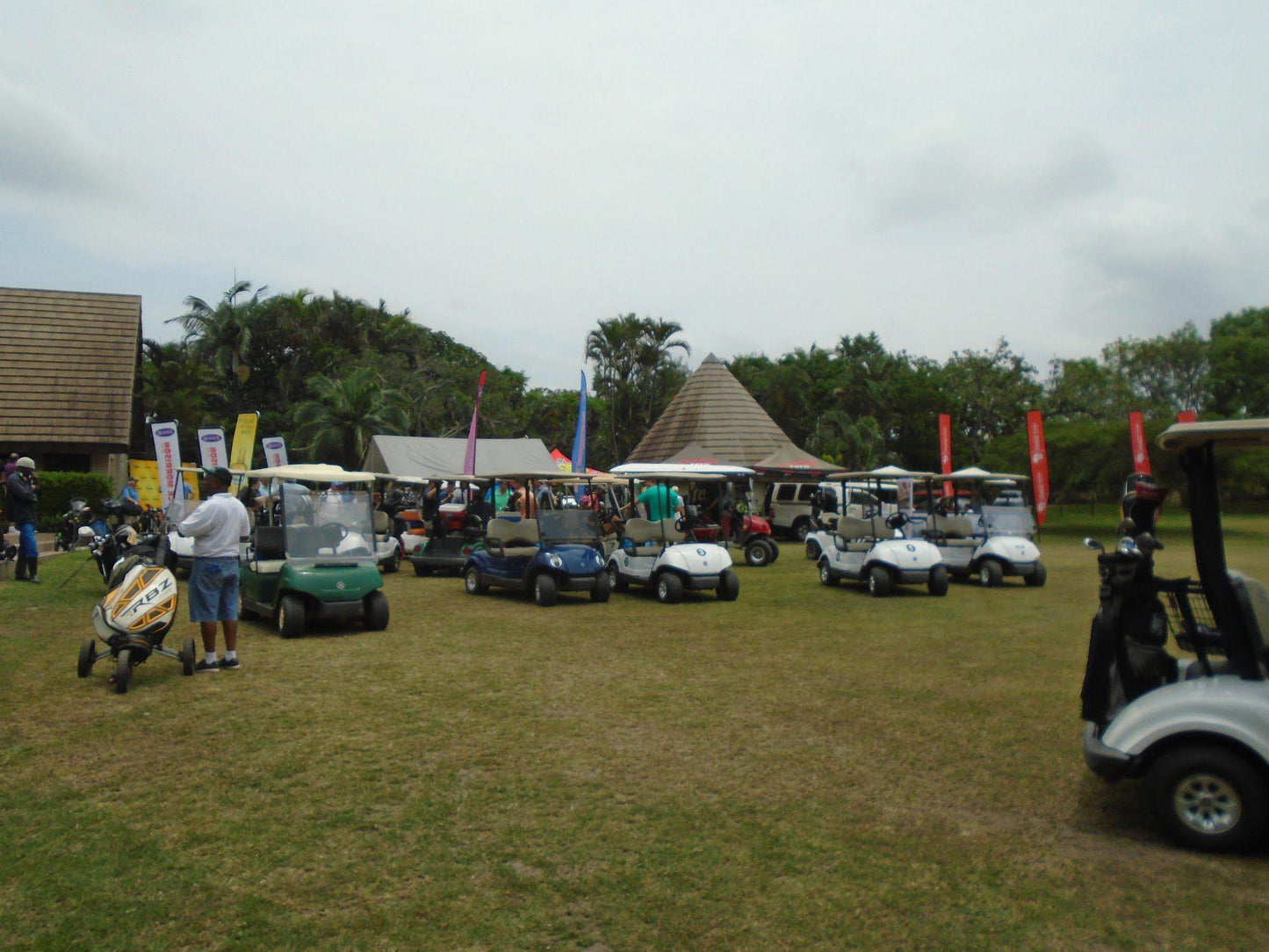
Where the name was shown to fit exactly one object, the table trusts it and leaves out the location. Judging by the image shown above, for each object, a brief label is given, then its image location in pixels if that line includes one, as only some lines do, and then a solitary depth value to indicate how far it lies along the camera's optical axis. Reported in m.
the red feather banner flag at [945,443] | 24.31
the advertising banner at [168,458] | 17.17
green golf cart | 9.08
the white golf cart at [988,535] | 14.16
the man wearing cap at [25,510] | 11.39
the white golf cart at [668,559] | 12.20
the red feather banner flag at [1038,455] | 21.56
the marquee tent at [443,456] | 26.52
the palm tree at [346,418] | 33.41
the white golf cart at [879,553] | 12.98
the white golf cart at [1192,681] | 3.88
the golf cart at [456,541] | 15.41
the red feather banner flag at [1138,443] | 21.73
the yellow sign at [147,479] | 23.22
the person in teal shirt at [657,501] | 14.52
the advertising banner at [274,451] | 22.36
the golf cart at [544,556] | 11.75
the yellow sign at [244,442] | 19.83
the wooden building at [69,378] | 22.62
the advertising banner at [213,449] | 17.81
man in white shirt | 6.86
